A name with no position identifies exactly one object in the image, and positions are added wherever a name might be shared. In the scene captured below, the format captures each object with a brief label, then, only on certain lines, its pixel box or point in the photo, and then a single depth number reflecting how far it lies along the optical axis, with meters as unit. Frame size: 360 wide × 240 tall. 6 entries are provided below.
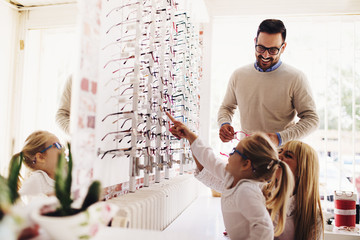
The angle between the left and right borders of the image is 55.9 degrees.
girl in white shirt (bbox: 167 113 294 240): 1.54
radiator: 1.49
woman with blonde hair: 1.94
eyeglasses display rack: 1.74
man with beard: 2.28
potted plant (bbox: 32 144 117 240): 0.89
